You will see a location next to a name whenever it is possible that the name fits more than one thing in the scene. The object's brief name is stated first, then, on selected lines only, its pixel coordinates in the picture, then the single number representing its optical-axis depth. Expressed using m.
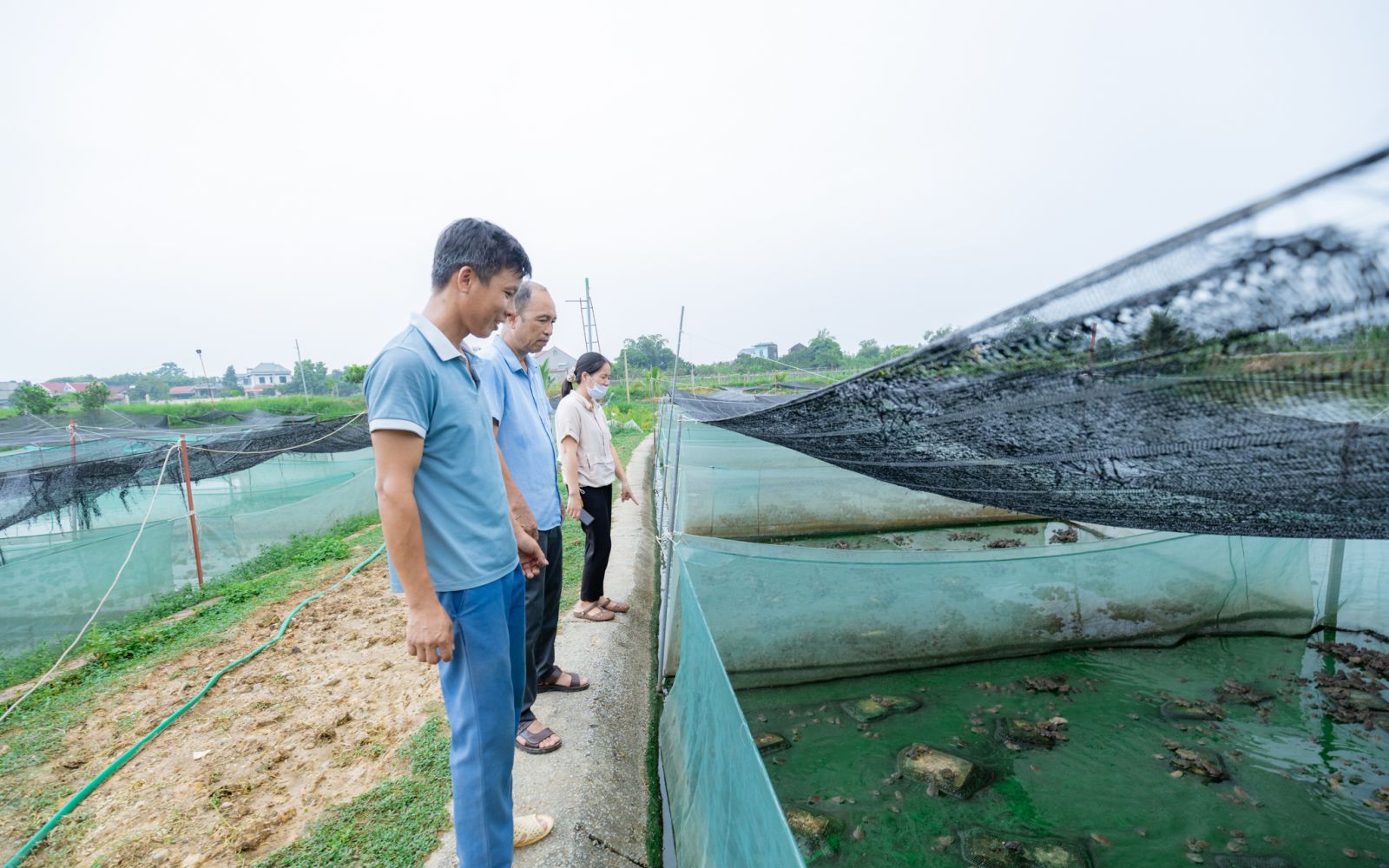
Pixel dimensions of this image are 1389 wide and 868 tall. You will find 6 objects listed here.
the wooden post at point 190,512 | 4.73
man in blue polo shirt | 1.17
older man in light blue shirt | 1.93
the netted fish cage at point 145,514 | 3.63
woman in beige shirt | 2.81
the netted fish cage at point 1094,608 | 0.95
